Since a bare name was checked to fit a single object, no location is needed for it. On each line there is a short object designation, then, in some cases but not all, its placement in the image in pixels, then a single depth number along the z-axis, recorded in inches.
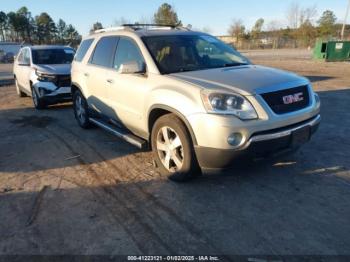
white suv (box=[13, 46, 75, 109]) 364.2
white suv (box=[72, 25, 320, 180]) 144.1
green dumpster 971.3
